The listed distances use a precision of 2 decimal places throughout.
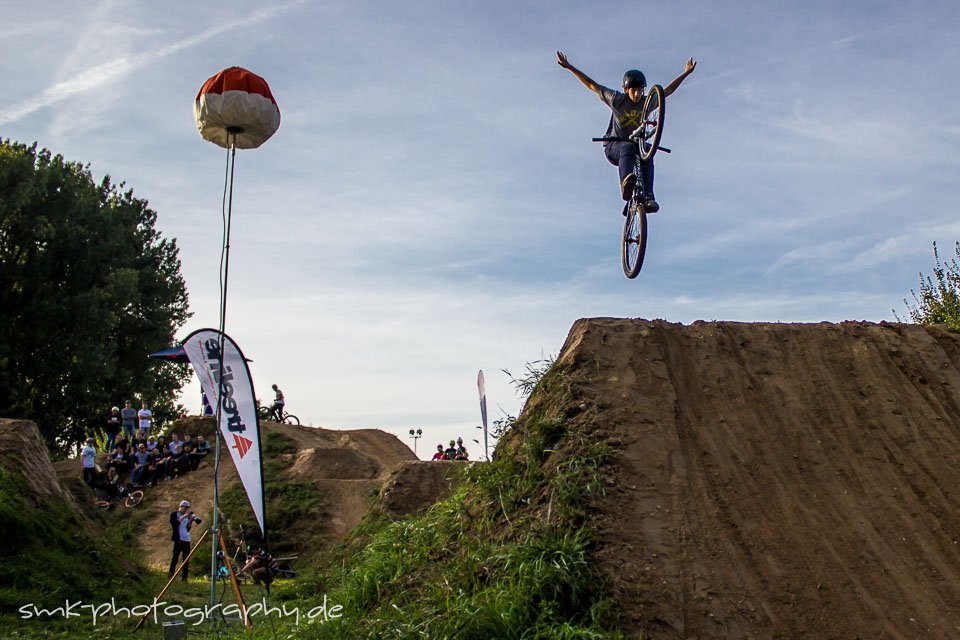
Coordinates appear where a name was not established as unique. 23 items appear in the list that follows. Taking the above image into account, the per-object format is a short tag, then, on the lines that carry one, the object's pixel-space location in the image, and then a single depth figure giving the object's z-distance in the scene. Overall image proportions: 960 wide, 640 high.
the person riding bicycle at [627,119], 9.87
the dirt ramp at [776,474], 6.61
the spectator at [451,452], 26.33
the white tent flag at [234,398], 10.43
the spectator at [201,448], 27.64
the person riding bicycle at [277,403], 32.03
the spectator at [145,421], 25.92
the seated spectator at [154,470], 25.77
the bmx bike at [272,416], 31.94
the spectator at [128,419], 27.50
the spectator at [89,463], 22.86
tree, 33.22
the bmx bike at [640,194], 9.46
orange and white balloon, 10.01
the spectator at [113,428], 26.03
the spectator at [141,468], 25.62
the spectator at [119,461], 25.42
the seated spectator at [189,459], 26.64
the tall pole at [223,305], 9.41
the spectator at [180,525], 16.08
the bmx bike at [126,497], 24.53
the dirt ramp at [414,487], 19.03
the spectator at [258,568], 14.33
